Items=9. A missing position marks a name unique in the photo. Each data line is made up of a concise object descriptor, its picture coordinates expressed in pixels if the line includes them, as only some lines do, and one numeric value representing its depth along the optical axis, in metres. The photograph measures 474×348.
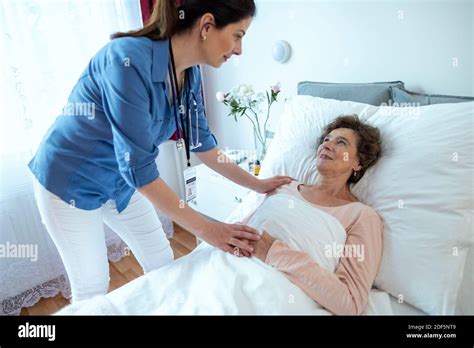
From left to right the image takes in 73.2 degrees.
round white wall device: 1.76
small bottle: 1.69
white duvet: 0.81
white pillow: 0.88
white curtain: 1.55
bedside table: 1.70
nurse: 0.83
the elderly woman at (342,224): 0.86
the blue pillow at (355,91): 1.30
